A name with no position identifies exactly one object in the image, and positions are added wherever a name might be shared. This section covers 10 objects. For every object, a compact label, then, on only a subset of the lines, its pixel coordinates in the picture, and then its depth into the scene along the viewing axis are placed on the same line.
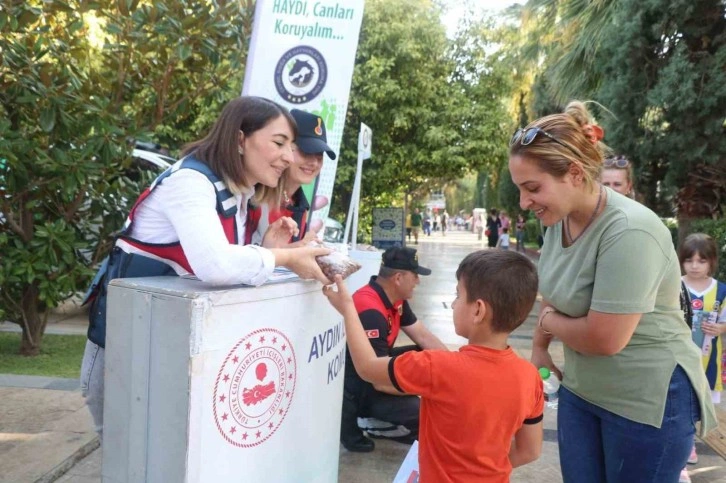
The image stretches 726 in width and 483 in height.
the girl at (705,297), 4.21
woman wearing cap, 2.29
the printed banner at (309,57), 5.07
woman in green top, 1.78
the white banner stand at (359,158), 6.81
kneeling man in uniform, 3.95
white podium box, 1.51
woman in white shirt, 1.64
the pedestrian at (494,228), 22.61
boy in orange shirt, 1.86
